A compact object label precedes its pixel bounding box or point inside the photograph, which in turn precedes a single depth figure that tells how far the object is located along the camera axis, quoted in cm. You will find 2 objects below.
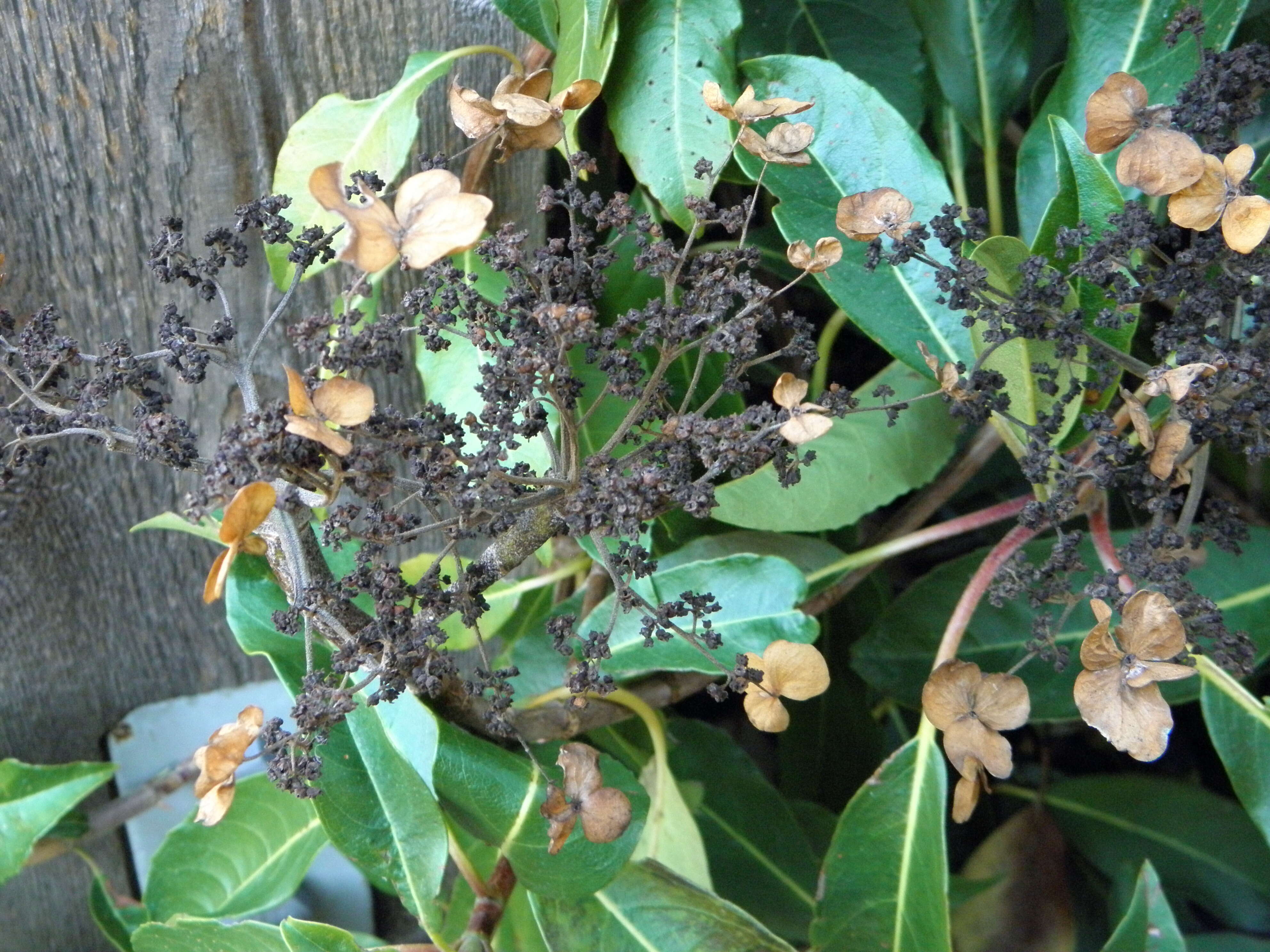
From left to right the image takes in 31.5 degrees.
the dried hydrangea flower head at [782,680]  50
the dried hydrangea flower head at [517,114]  49
